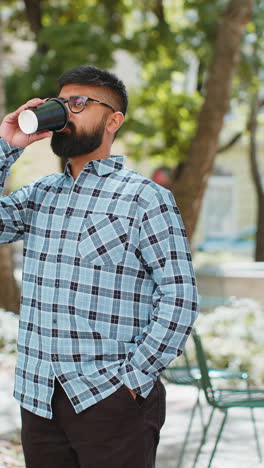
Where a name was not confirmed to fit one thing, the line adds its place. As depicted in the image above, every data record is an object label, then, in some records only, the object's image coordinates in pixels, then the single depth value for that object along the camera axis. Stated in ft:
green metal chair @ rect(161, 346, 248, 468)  15.11
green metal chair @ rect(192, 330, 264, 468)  12.28
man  7.60
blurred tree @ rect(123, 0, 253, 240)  29.84
